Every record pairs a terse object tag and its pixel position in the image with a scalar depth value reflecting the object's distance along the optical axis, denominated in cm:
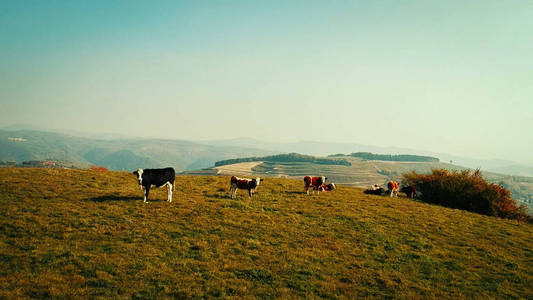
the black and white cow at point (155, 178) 1991
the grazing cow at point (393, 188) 3216
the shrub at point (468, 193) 3000
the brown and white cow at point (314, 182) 2846
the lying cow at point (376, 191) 3298
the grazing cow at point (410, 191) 3331
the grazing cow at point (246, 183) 2405
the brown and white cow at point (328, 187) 3115
